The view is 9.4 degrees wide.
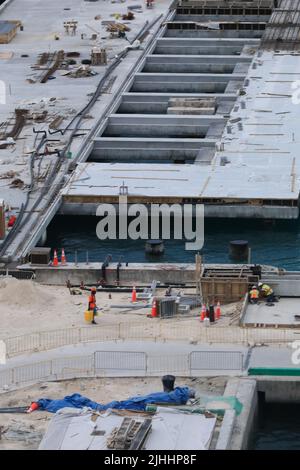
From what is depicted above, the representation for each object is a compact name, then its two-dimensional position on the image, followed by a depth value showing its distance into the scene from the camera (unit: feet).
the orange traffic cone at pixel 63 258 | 292.81
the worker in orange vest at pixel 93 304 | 263.70
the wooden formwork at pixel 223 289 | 270.26
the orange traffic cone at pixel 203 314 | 262.47
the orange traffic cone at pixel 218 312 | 263.90
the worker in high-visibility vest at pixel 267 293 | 269.23
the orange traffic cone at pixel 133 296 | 273.33
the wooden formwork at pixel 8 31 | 460.55
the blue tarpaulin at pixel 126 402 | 229.04
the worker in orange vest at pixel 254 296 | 268.41
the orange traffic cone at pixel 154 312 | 265.34
